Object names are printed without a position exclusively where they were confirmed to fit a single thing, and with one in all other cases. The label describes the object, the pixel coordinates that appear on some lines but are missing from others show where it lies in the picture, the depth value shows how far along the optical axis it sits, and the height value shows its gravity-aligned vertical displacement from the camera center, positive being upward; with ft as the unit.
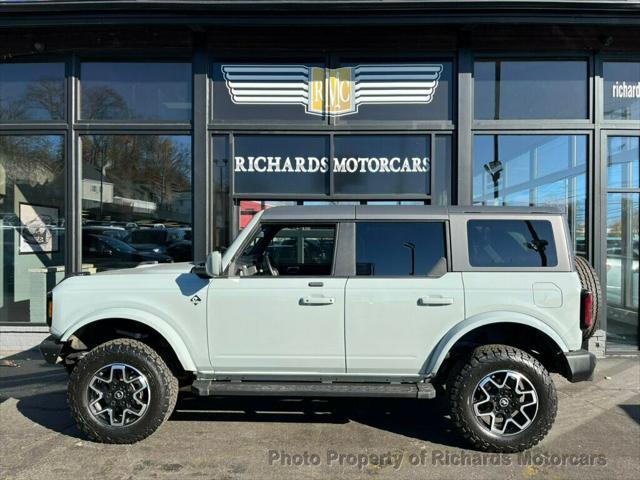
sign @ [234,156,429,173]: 22.98 +3.45
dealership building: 22.67 +5.15
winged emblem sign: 23.16 +7.34
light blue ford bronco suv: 12.35 -2.38
